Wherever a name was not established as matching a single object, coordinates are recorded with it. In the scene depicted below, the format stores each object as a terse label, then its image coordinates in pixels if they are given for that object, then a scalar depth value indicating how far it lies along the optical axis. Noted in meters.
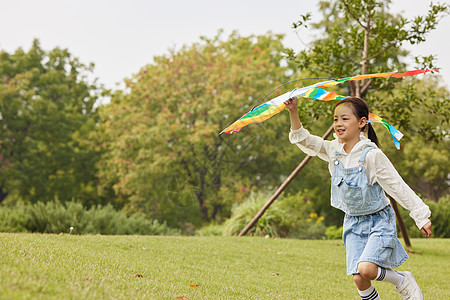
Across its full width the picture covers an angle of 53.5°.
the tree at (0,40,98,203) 20.44
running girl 3.58
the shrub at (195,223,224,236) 13.22
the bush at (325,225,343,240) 13.87
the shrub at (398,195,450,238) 16.47
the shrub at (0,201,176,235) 11.03
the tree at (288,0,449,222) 8.88
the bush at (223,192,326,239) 12.00
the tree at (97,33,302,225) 17.44
